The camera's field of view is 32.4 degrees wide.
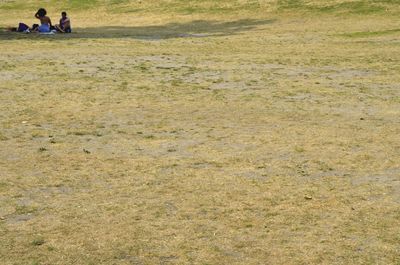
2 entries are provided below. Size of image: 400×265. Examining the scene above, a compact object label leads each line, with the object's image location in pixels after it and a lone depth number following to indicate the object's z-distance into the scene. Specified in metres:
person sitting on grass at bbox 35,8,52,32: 28.61
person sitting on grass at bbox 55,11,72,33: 29.33
